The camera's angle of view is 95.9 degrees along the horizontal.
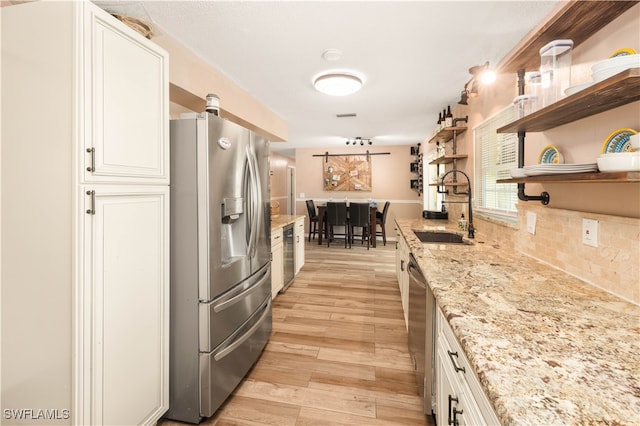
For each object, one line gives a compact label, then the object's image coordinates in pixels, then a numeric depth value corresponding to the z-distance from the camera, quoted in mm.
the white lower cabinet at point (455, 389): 750
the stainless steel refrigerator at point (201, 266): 1532
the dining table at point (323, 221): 6301
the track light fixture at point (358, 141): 5918
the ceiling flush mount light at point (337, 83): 2484
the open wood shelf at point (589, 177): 824
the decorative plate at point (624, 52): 1051
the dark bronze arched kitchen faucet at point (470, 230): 2379
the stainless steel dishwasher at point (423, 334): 1425
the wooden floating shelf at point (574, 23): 1086
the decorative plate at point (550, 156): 1441
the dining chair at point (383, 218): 6508
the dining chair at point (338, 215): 6238
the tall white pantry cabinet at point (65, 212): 1072
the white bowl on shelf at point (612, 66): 839
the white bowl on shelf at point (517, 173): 1449
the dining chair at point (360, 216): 6125
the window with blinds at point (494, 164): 2154
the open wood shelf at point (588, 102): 829
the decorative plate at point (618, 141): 1046
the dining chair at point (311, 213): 6891
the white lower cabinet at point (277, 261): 3125
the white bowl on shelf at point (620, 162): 828
